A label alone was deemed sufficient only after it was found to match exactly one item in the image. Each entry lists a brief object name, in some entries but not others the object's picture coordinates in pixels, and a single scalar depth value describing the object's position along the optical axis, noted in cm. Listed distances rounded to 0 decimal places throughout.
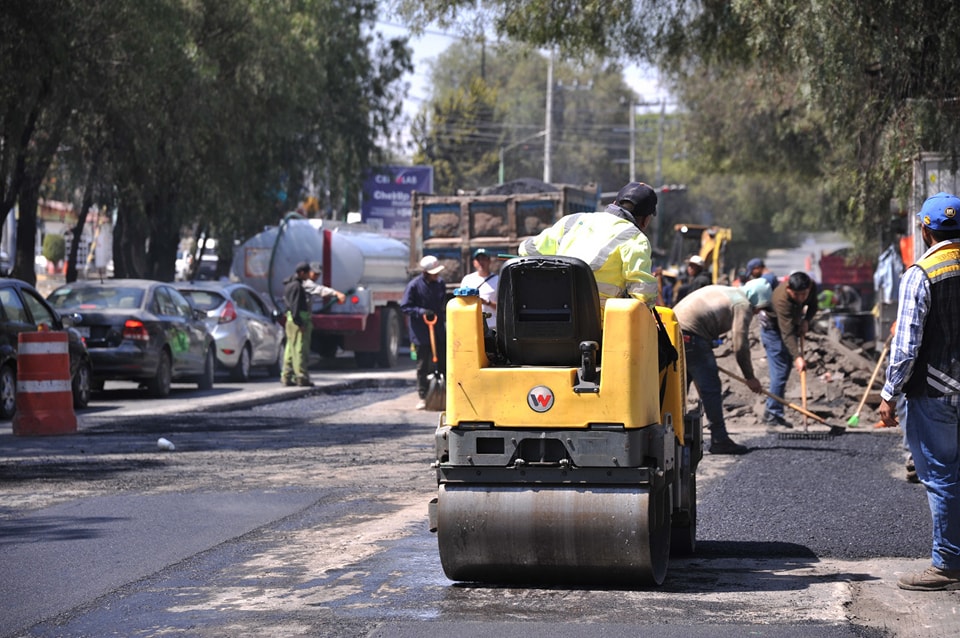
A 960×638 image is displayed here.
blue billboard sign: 4247
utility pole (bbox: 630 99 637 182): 7931
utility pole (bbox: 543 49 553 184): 5441
